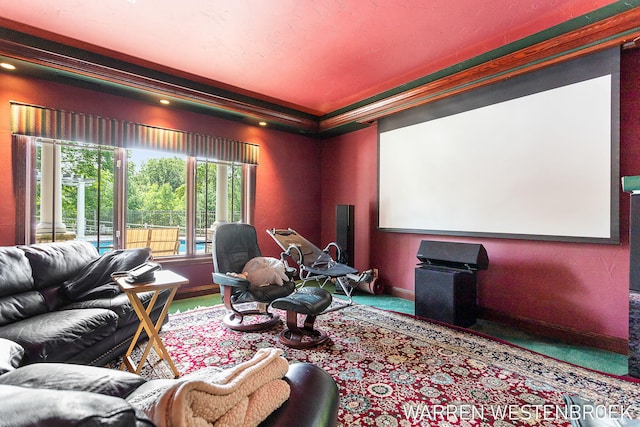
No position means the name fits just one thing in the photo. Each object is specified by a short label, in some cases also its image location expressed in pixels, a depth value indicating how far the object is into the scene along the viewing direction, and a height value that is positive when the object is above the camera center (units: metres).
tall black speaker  5.03 -0.29
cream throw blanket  0.63 -0.43
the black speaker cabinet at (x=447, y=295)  3.40 -0.91
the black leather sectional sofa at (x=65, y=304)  1.98 -0.73
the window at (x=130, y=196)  3.71 +0.21
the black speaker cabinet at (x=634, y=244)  2.37 -0.22
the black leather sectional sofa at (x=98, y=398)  0.46 -0.39
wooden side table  2.19 -0.72
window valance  3.43 +1.00
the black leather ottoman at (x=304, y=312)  2.79 -0.89
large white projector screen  2.93 +0.51
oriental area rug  1.90 -1.20
